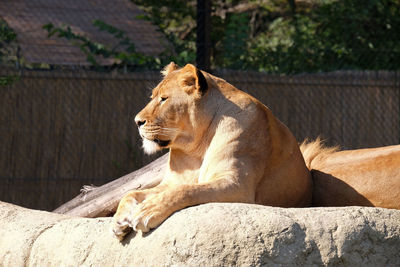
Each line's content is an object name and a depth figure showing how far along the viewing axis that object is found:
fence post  13.87
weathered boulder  5.79
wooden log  10.08
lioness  7.27
